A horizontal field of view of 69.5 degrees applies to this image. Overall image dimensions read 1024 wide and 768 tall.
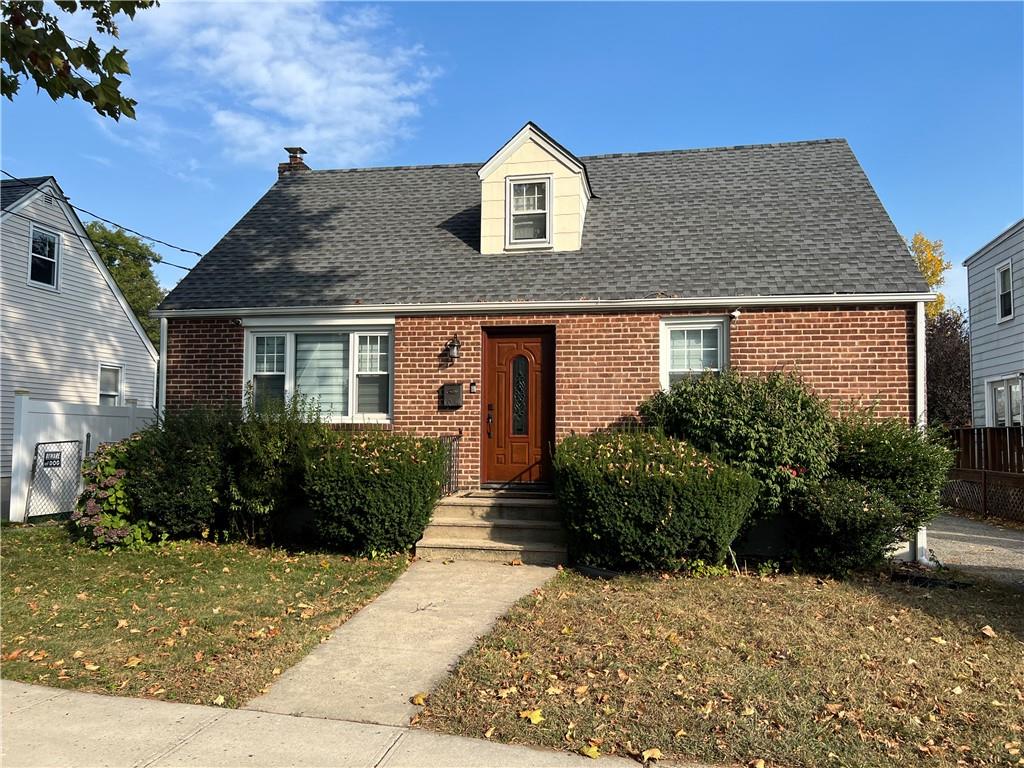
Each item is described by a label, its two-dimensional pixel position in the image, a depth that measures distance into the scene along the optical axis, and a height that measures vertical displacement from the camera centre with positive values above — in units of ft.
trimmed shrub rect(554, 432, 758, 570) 23.91 -2.68
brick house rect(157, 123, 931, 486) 30.60 +5.20
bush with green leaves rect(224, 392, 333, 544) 28.48 -1.68
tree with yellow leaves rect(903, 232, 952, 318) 111.22 +25.42
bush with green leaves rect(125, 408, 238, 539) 29.14 -2.18
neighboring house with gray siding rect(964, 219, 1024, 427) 51.03 +7.28
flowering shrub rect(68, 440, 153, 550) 29.17 -3.55
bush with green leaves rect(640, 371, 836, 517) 26.04 -0.20
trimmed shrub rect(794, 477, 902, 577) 24.59 -3.31
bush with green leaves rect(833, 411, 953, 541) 25.81 -1.49
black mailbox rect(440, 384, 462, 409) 33.09 +1.17
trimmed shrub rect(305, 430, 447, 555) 26.48 -2.59
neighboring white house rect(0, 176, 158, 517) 52.85 +8.16
